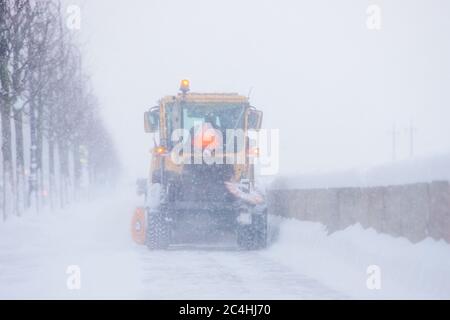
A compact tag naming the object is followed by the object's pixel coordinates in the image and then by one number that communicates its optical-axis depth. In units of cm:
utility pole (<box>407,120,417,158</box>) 8038
